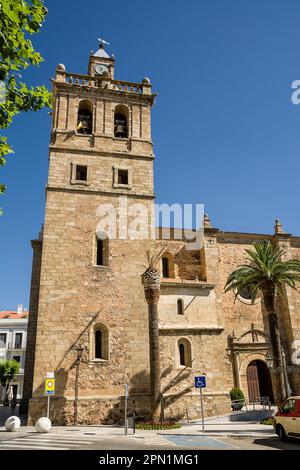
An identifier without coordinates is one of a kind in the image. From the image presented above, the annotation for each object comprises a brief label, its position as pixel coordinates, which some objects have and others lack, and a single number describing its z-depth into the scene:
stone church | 17.98
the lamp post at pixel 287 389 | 16.70
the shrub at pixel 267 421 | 16.27
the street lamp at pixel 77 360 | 17.41
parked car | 11.24
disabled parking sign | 14.76
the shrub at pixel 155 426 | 15.07
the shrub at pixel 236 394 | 21.12
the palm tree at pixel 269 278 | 17.34
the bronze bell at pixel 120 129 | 23.91
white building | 45.72
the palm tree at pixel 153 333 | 15.88
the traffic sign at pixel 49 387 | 15.15
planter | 20.64
